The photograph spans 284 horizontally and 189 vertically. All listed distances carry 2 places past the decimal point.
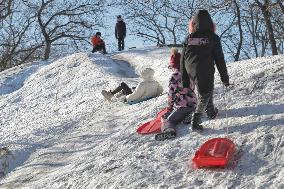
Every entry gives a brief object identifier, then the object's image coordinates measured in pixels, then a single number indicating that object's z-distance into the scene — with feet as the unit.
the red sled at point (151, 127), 25.54
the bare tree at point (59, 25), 101.81
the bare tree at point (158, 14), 118.62
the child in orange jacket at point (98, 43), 75.00
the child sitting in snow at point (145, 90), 37.14
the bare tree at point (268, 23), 62.18
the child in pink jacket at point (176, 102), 24.18
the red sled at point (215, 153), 19.41
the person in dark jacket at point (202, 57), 23.26
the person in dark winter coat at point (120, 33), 79.87
